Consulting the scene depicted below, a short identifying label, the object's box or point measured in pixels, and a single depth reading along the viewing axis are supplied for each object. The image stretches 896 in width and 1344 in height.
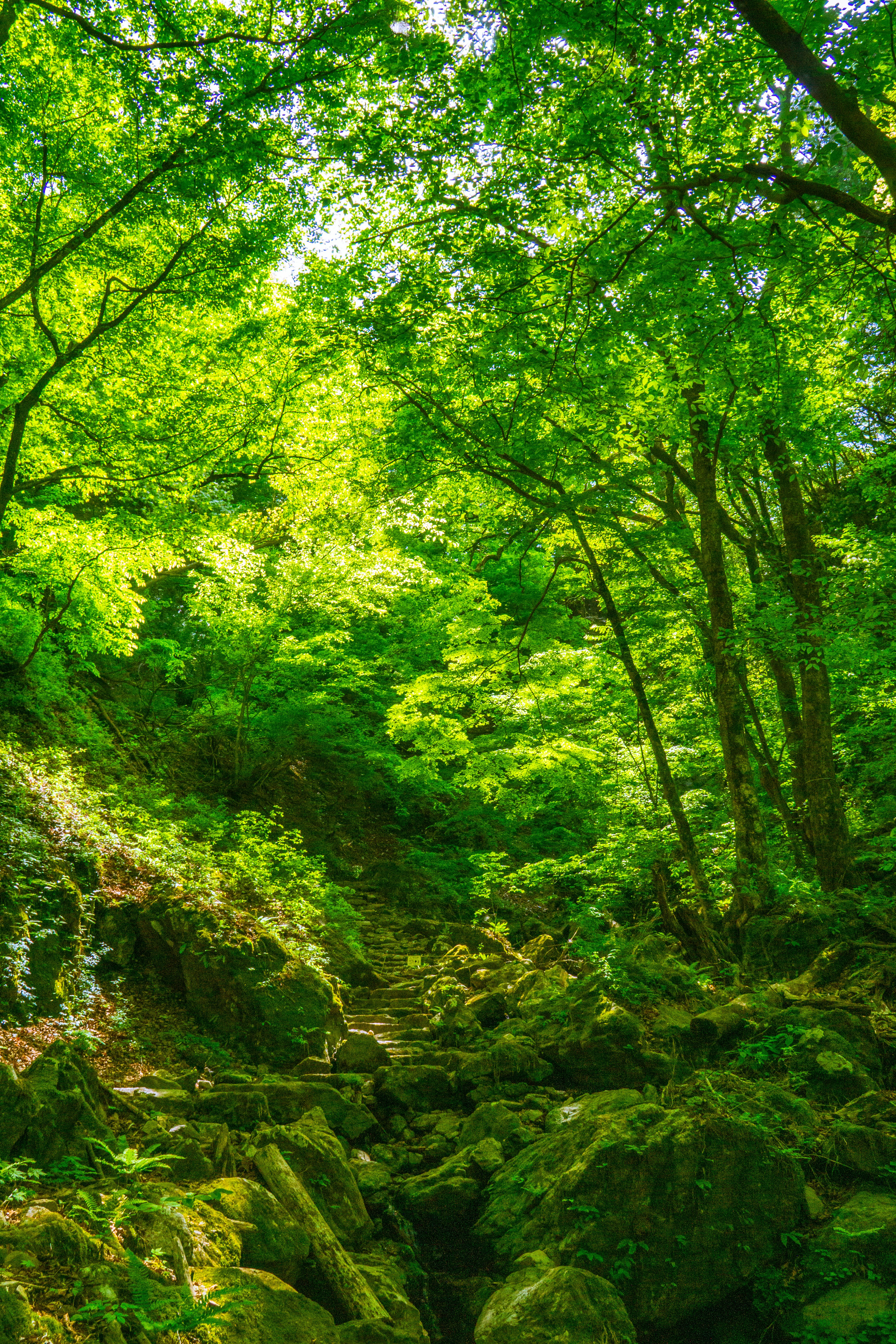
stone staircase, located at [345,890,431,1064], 8.55
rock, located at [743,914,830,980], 8.16
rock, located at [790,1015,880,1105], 5.76
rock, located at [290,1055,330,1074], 7.13
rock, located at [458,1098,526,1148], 6.26
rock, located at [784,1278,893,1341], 4.02
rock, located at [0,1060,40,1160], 3.70
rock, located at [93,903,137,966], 6.91
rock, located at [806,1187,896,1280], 4.25
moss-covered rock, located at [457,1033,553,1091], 7.27
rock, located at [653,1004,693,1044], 7.00
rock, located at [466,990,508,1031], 8.70
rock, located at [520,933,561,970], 11.21
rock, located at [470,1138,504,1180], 5.81
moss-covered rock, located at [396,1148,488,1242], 5.50
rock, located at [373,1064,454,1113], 7.07
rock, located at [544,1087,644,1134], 5.86
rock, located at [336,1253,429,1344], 3.87
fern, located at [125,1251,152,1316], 2.77
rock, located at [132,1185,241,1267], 3.33
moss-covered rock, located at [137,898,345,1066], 7.19
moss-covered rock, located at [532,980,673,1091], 6.89
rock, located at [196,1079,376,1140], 6.08
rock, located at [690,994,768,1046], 6.79
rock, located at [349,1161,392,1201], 5.71
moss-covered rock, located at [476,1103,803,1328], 4.54
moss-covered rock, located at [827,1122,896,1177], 4.96
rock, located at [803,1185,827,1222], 4.75
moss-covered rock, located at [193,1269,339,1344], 3.24
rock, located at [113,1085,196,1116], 5.16
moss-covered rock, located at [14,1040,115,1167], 3.83
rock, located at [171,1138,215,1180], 4.39
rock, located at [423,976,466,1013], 9.03
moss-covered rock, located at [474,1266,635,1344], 3.94
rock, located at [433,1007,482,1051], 8.20
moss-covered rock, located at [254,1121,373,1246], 5.11
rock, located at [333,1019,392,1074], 7.63
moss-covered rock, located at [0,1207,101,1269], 2.92
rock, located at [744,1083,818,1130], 5.34
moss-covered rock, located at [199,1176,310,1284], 4.00
